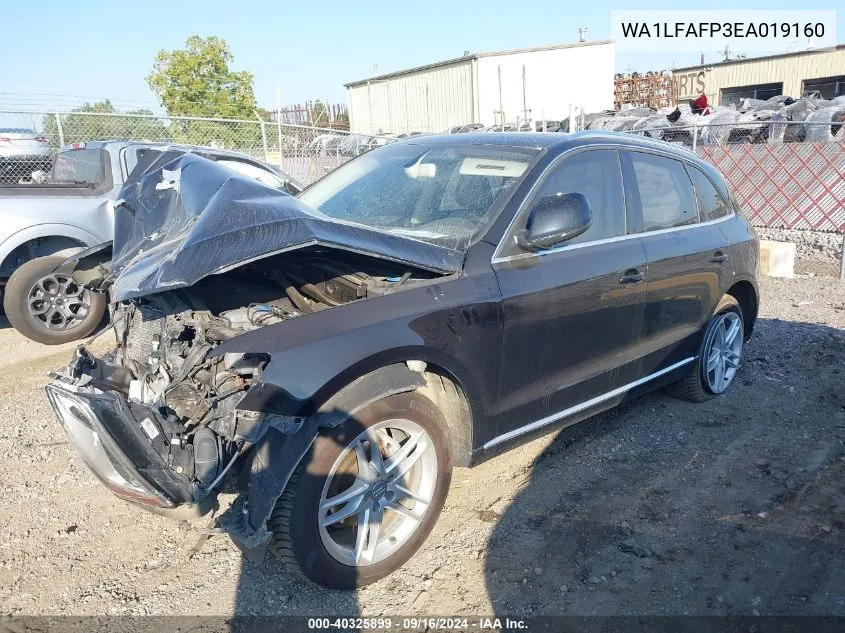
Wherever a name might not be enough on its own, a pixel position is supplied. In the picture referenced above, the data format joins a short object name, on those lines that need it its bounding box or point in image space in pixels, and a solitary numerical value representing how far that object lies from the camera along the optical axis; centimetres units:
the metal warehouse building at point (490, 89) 3069
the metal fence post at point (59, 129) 1102
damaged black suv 259
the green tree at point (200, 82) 3166
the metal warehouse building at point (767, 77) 3288
